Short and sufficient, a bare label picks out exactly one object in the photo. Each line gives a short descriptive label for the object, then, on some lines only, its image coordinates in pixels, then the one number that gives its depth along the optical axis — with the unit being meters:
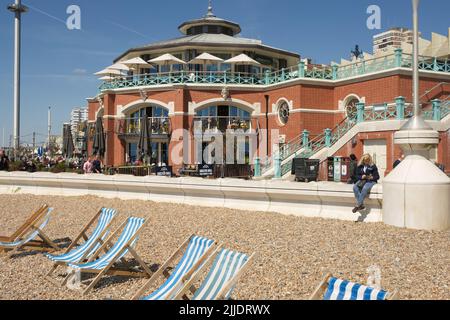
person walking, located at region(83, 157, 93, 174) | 19.10
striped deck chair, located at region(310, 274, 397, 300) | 3.39
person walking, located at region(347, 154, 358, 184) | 15.01
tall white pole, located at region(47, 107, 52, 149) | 51.05
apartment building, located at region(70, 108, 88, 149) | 39.35
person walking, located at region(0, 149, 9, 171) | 20.53
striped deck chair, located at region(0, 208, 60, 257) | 8.06
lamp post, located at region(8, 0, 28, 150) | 23.84
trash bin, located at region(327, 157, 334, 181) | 17.61
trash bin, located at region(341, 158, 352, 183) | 16.94
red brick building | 20.16
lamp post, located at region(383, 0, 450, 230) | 8.47
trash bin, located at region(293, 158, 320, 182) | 17.70
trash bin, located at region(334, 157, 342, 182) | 17.09
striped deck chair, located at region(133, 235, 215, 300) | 4.74
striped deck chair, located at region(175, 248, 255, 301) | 4.25
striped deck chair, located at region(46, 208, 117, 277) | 6.70
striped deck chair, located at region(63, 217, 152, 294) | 6.00
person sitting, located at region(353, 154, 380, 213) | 9.29
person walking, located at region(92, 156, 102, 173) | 20.21
